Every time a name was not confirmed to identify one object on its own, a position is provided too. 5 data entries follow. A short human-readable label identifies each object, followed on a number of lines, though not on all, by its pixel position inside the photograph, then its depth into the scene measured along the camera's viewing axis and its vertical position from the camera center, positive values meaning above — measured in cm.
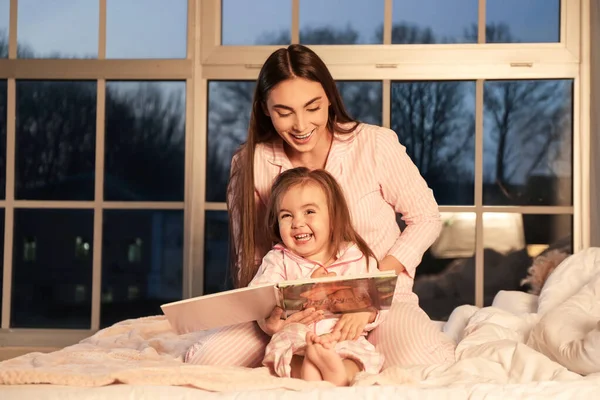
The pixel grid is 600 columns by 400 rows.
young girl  246 -7
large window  403 +33
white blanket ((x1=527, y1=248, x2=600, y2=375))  248 -20
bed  223 -26
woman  265 +10
